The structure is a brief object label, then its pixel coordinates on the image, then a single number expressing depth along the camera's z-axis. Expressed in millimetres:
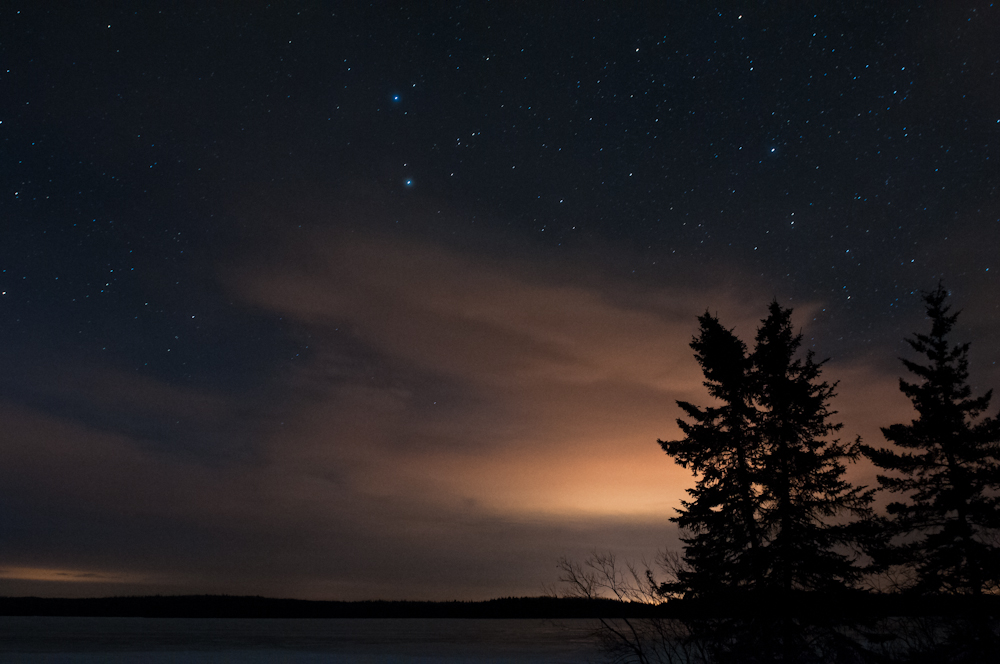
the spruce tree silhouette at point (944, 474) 29891
